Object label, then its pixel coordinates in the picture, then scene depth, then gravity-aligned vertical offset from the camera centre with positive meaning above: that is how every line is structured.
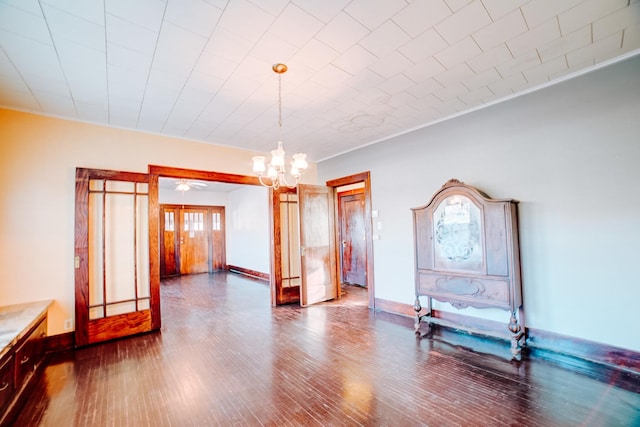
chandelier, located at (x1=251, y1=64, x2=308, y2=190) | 2.88 +0.67
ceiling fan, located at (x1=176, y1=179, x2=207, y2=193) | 7.14 +1.24
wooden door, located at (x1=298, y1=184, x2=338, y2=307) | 5.21 -0.43
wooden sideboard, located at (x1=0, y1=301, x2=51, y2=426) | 2.12 -1.06
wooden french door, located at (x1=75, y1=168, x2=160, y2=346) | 3.49 -0.39
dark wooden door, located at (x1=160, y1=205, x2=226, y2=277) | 8.91 -0.42
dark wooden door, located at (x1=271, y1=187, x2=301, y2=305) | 5.32 -0.49
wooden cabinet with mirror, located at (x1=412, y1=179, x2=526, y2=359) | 3.06 -0.44
